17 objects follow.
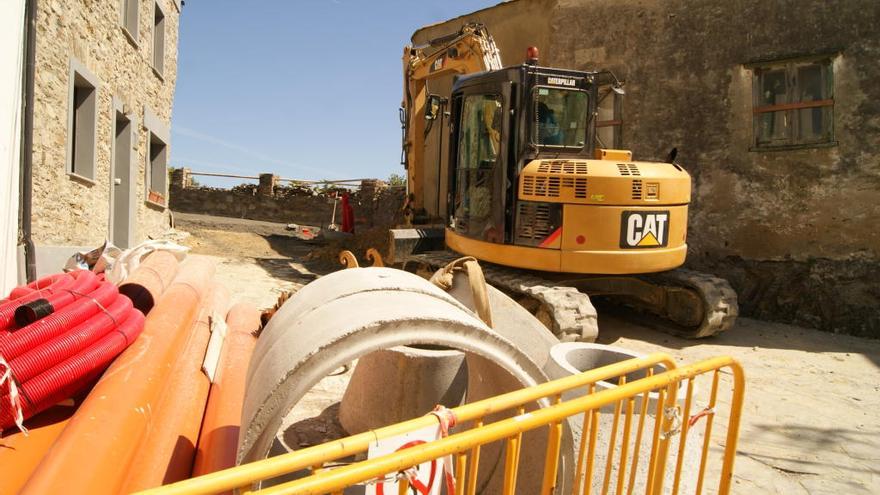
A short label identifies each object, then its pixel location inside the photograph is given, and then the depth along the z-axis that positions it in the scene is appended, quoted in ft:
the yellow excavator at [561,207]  19.08
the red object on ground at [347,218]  55.77
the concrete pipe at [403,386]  12.45
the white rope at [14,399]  8.63
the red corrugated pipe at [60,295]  10.49
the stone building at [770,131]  25.20
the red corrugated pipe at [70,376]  9.20
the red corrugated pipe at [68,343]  9.34
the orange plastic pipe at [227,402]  8.63
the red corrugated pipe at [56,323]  9.52
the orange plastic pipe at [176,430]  7.97
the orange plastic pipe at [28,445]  7.74
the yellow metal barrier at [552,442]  4.37
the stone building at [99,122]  21.52
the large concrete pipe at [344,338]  6.04
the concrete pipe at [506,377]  9.64
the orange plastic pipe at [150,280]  14.40
